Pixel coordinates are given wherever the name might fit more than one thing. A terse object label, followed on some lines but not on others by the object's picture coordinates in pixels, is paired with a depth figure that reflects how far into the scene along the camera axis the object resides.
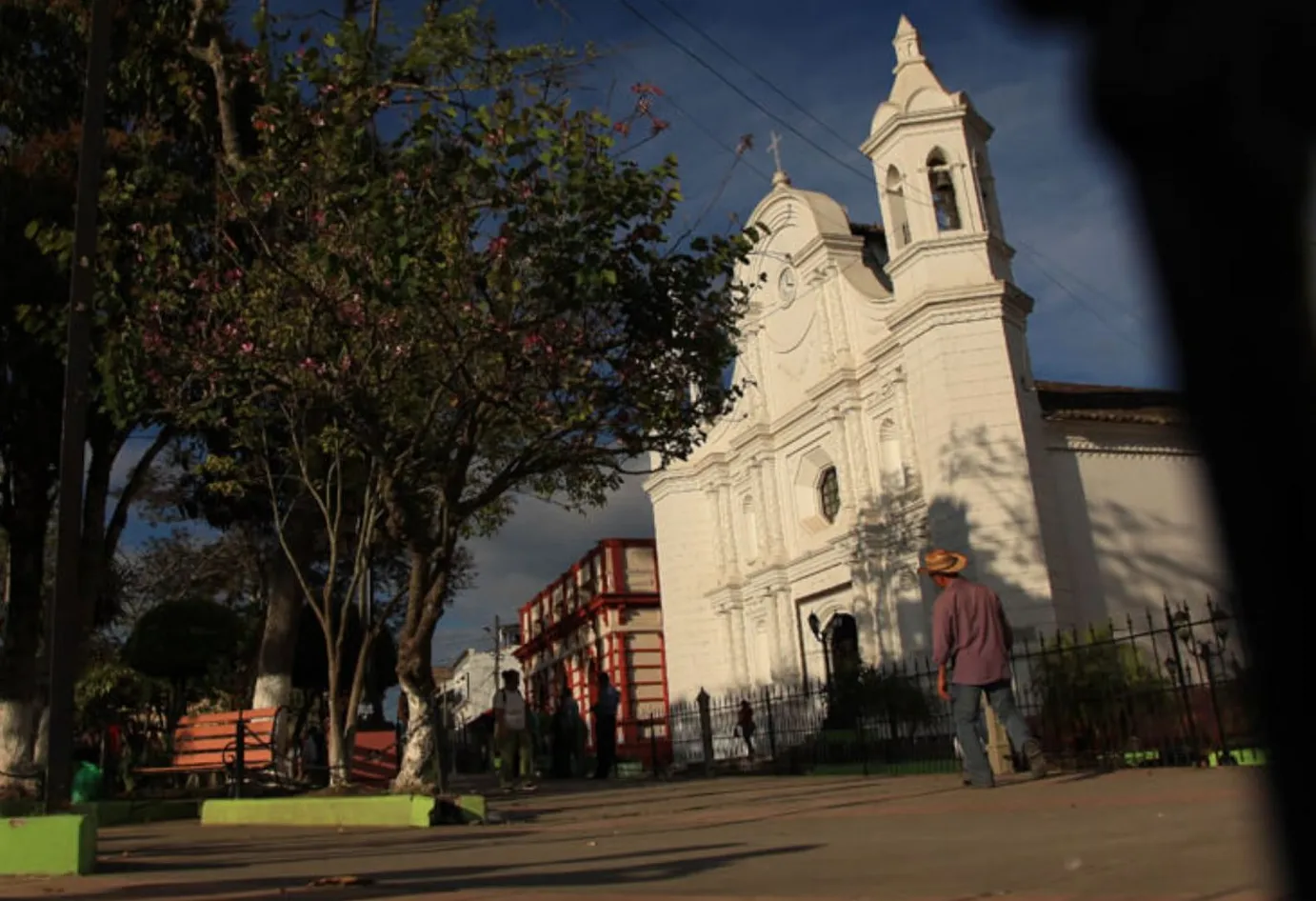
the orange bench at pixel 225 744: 12.27
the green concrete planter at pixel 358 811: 8.64
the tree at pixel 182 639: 18.77
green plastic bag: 13.54
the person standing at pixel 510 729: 15.84
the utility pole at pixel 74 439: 6.20
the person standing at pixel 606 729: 19.77
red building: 33.66
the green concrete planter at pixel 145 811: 11.59
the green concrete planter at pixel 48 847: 5.64
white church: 20.81
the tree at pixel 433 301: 9.27
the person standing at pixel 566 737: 23.00
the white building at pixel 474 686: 80.19
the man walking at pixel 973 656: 8.71
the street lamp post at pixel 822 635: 24.91
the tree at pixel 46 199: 13.63
